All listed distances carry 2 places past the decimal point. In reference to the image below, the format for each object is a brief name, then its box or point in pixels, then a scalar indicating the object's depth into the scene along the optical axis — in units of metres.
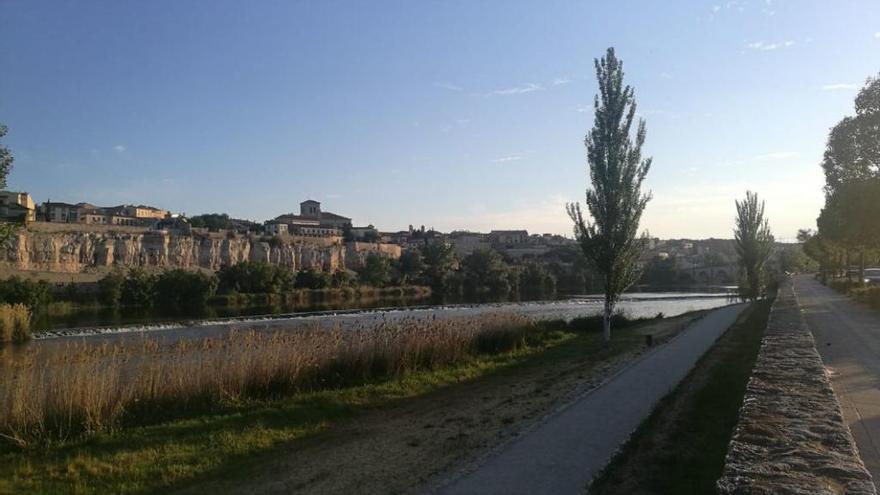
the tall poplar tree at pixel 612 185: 23.83
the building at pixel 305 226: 164.50
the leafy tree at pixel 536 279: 109.56
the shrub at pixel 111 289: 65.56
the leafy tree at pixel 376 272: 100.12
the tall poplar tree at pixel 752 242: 47.59
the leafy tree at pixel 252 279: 80.25
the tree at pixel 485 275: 101.76
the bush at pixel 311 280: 90.88
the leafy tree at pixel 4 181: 10.93
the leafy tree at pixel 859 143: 28.45
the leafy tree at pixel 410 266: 105.76
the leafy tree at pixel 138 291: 67.00
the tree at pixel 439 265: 100.81
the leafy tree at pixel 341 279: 95.38
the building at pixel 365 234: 176.39
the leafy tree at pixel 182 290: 69.88
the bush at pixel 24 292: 48.03
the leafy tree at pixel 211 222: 149.38
